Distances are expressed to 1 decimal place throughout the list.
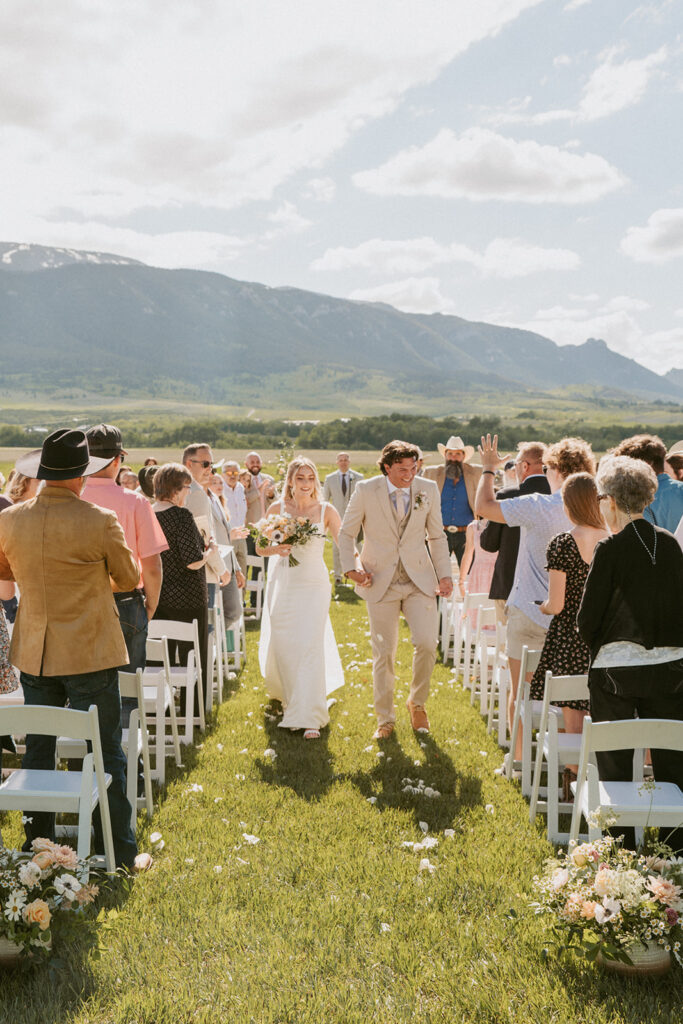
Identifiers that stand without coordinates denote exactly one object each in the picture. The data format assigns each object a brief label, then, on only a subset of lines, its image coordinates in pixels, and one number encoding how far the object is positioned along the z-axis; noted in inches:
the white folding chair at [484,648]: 310.7
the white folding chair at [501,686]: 271.7
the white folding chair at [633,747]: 152.1
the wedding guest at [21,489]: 258.1
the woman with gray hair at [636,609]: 167.0
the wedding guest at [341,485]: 628.4
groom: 290.4
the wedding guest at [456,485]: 476.4
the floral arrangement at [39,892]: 139.6
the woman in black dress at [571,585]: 206.5
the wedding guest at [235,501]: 541.0
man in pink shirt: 217.8
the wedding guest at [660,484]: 228.5
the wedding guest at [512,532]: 283.4
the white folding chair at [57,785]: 155.6
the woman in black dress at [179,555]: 286.0
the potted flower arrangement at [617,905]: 136.4
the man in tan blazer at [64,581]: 165.9
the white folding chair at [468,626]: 355.3
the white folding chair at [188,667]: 275.4
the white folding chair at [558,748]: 196.5
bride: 301.6
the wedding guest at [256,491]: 606.9
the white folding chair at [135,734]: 191.8
